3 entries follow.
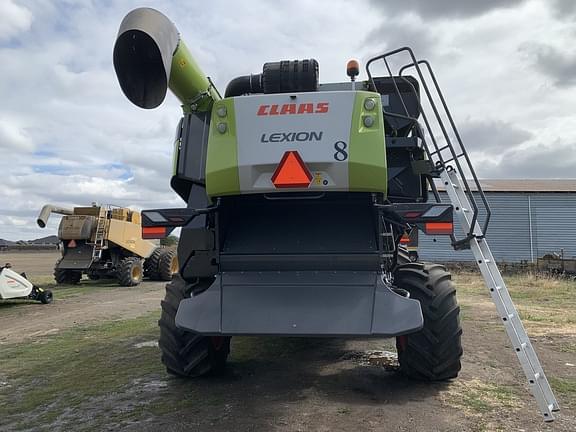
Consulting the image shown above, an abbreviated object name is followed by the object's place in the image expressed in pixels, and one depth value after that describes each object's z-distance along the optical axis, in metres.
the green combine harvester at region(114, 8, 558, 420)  3.93
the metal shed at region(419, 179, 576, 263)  24.58
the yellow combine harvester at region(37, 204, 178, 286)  16.81
